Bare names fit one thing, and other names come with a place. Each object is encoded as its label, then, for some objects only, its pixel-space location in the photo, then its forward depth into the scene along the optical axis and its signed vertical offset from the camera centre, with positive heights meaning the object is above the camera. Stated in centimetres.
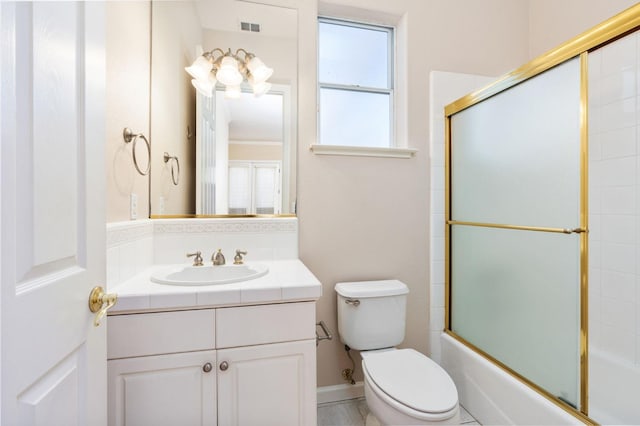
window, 190 +83
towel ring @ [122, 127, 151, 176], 122 +31
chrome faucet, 149 -24
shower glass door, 121 -8
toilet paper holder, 161 -64
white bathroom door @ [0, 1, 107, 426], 48 +0
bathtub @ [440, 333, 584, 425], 126 -88
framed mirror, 155 +51
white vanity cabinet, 100 -56
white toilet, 113 -72
